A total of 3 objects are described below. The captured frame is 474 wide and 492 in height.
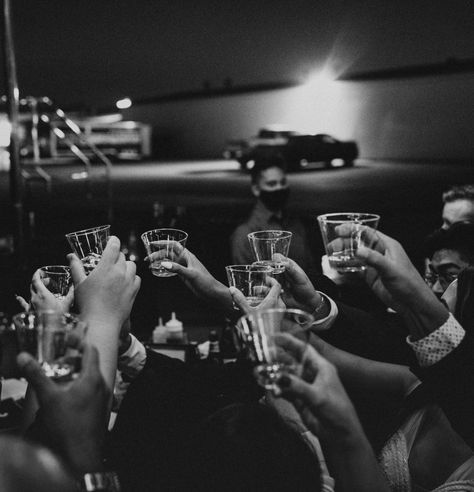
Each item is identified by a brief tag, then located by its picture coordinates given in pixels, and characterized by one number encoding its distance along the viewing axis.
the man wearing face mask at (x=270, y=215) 4.71
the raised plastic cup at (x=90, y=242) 2.07
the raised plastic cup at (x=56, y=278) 2.03
